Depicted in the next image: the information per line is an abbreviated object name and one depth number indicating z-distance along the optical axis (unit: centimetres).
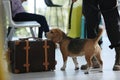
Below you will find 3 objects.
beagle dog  453
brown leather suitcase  463
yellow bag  718
